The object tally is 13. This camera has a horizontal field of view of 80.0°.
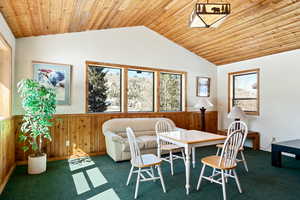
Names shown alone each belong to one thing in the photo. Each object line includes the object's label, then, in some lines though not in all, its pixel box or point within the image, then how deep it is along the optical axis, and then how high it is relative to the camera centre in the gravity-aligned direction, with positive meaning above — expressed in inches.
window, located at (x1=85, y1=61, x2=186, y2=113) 178.4 +11.7
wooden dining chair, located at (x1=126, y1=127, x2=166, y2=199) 95.7 -33.7
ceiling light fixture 90.2 +44.5
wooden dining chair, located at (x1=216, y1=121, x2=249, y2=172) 125.5 -28.7
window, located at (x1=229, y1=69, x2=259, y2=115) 207.8 +11.5
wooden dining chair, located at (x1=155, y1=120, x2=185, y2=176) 130.4 -35.7
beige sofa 148.8 -34.0
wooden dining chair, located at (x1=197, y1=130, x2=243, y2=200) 92.4 -28.3
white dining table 101.0 -24.4
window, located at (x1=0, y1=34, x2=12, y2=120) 123.2 +12.0
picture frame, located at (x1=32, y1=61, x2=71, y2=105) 151.4 +19.0
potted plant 122.2 -8.7
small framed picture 236.8 +16.9
